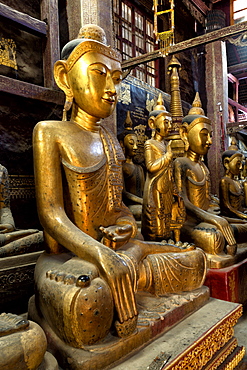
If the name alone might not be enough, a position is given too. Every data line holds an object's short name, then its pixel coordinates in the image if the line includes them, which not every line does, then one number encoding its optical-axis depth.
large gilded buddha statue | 1.35
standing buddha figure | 2.83
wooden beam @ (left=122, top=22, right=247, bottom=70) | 3.57
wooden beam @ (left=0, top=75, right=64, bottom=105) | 3.27
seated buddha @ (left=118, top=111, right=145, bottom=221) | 4.29
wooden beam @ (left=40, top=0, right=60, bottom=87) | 3.78
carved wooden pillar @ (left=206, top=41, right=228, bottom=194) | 7.93
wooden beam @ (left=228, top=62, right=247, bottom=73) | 9.43
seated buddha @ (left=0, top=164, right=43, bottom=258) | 2.36
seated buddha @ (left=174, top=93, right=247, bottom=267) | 2.84
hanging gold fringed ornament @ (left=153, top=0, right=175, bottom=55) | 3.90
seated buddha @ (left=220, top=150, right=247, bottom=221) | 4.10
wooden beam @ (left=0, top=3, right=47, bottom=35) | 3.34
